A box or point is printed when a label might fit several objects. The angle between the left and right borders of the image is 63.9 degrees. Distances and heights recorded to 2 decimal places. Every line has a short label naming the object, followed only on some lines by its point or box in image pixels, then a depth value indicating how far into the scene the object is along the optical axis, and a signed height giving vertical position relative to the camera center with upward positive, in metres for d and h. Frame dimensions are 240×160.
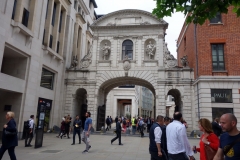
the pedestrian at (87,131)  10.08 -1.11
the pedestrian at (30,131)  11.93 -1.42
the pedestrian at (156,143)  5.06 -0.82
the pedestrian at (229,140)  2.95 -0.39
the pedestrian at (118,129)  13.00 -1.18
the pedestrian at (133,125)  20.78 -1.47
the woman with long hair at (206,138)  3.97 -0.49
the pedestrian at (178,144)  4.40 -0.71
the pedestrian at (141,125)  18.82 -1.28
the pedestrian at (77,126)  12.64 -1.06
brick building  17.92 +4.70
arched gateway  21.30 +5.55
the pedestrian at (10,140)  6.34 -1.08
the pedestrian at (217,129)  7.73 -0.55
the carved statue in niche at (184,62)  21.32 +5.68
